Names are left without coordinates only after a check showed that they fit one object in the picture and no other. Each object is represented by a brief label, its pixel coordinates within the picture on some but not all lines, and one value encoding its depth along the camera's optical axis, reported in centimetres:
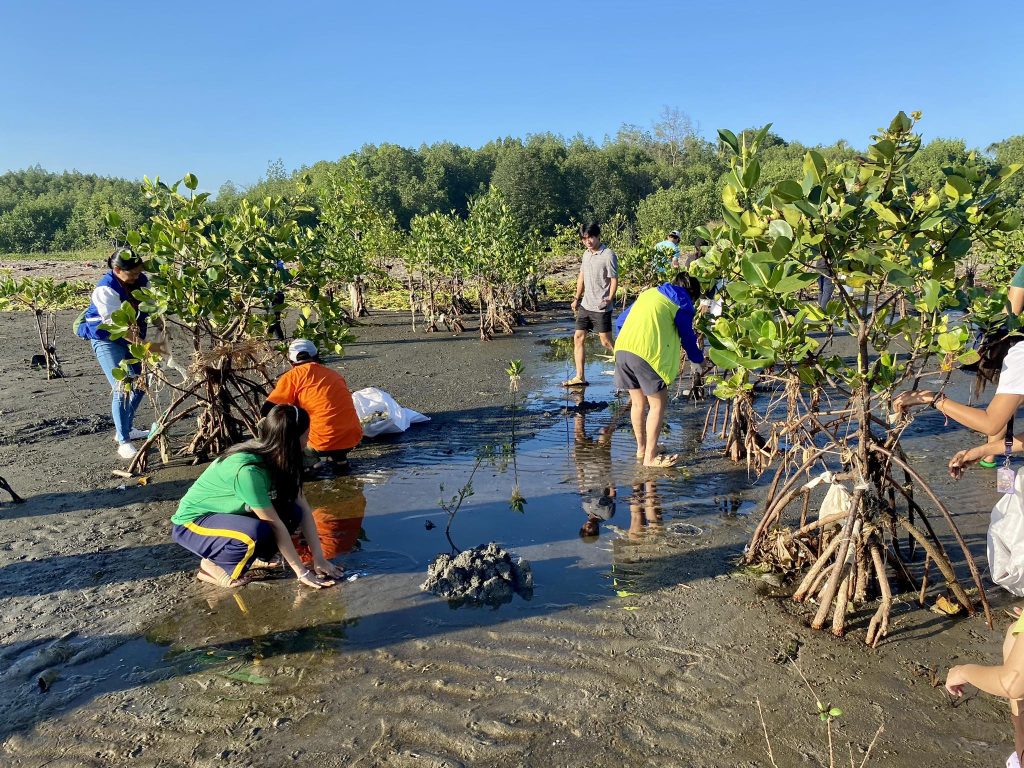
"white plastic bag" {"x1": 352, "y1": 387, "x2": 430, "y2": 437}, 699
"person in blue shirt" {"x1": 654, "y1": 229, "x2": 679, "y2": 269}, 940
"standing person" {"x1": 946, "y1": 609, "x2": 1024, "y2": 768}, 226
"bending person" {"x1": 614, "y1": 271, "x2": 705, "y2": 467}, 567
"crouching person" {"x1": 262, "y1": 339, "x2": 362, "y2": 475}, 559
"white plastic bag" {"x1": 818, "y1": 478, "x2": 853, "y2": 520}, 364
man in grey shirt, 848
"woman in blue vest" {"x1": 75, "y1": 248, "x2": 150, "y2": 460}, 593
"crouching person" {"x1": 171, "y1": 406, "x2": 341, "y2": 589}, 375
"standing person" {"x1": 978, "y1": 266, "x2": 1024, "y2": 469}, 486
